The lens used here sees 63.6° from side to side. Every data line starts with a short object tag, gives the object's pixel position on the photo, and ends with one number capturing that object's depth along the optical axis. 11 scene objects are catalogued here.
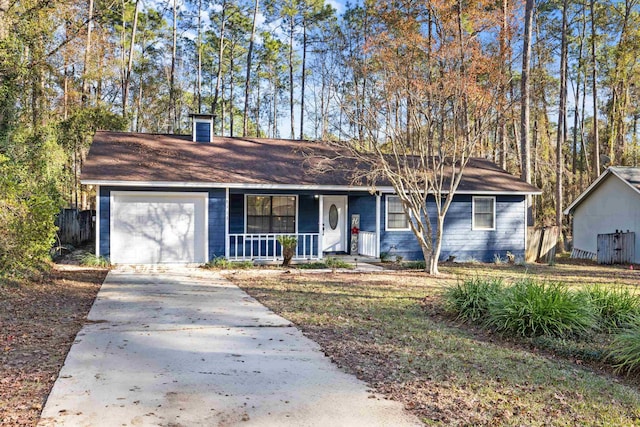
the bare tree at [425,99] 12.21
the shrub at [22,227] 8.73
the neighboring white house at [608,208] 17.33
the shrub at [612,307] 6.45
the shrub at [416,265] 13.66
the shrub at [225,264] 13.23
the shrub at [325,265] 13.41
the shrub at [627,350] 4.92
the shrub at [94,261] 12.74
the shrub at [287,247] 13.57
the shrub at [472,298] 7.02
